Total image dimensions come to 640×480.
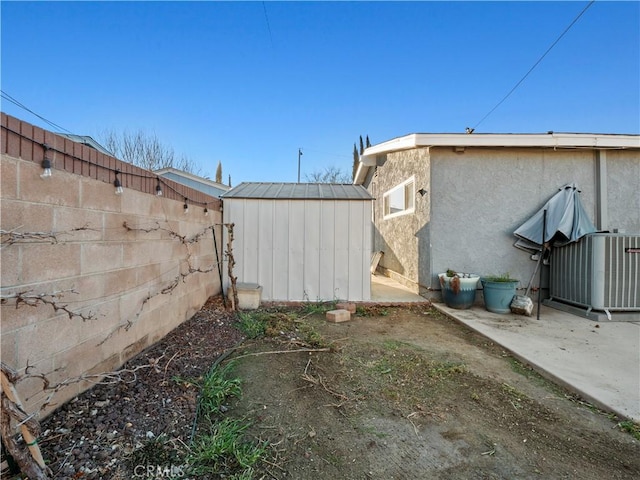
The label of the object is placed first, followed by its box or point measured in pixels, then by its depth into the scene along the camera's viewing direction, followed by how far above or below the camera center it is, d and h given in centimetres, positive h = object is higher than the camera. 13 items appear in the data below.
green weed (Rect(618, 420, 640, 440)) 207 -134
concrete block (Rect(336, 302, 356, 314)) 529 -123
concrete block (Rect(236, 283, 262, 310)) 521 -104
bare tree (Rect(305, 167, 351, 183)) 2612 +541
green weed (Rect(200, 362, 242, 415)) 223 -123
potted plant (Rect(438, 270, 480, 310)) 547 -96
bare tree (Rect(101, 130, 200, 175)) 1593 +490
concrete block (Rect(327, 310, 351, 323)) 478 -127
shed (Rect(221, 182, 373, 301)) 571 -19
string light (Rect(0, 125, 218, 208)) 187 +57
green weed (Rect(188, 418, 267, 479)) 163 -124
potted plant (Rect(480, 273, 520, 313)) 527 -99
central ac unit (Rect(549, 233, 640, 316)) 471 -54
